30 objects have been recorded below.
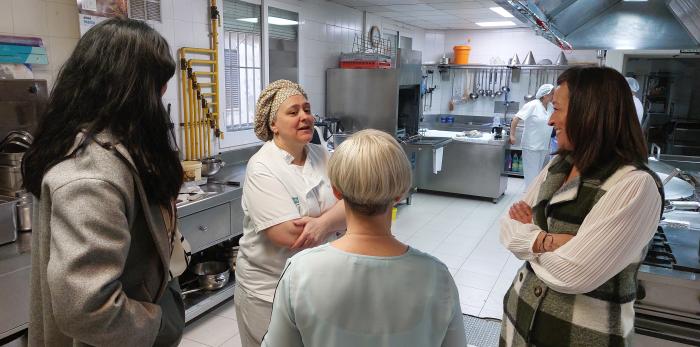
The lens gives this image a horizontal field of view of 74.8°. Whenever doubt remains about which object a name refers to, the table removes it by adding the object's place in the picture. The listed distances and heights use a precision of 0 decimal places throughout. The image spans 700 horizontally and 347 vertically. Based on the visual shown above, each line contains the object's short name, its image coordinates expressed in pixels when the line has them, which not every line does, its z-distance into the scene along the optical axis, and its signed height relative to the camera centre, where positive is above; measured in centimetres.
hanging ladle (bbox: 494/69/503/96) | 762 +17
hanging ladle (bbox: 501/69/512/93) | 754 +15
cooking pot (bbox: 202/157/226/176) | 322 -54
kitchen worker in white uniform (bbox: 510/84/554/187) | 514 -36
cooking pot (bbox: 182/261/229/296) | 296 -121
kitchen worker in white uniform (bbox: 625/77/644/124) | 441 +10
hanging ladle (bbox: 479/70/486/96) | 776 +18
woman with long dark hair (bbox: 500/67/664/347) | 123 -36
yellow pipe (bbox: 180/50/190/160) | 327 -11
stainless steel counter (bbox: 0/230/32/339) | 184 -82
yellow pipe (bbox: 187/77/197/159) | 334 -19
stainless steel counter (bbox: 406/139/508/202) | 570 -94
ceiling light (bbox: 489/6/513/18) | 544 +102
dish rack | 509 +35
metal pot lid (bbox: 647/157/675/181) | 319 -50
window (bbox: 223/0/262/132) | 376 +23
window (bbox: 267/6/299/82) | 429 +45
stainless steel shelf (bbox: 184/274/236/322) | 276 -131
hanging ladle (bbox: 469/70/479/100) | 781 +4
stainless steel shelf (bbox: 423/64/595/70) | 699 +45
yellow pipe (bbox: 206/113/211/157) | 352 -33
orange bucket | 761 +66
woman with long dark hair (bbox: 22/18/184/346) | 89 -21
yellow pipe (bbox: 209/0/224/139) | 346 +34
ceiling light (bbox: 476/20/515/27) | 669 +107
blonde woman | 88 -36
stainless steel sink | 538 -56
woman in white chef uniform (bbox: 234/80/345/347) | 147 -37
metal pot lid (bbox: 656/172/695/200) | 258 -52
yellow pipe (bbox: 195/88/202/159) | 342 -31
